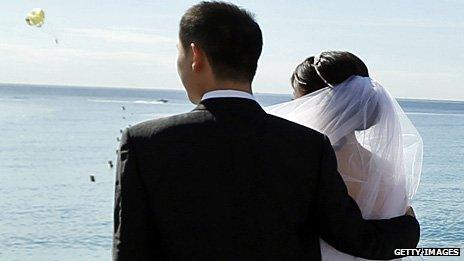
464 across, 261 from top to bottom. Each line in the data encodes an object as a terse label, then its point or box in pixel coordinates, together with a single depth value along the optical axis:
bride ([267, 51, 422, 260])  4.79
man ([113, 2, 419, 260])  3.63
